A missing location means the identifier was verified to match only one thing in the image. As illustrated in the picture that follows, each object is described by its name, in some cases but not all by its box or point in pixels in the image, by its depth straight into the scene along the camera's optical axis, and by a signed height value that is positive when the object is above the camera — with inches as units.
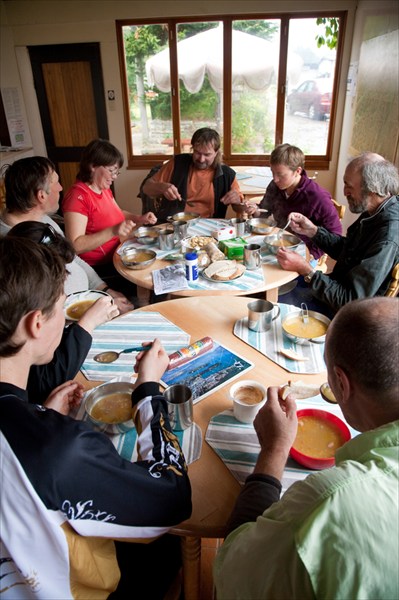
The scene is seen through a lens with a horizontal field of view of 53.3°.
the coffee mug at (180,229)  102.7 -28.0
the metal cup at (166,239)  96.0 -28.3
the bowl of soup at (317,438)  38.7 -31.4
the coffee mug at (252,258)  85.4 -29.2
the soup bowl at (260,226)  105.7 -29.2
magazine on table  50.6 -31.6
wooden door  199.9 +7.4
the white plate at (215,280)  80.8 -31.4
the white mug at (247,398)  43.9 -30.7
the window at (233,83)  190.1 +11.5
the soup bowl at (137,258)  87.6 -30.7
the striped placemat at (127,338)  55.3 -32.1
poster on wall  200.1 -0.2
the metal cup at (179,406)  42.9 -29.7
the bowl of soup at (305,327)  58.0 -30.6
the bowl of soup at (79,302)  71.3 -32.0
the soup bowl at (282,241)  96.4 -29.9
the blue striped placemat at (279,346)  53.4 -31.4
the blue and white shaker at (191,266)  80.1 -28.7
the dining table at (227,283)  77.5 -31.7
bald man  20.2 -20.6
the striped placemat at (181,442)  41.1 -32.1
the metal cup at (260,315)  60.8 -28.7
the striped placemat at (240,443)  38.9 -32.0
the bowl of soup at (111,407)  43.4 -31.0
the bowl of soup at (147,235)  101.9 -29.7
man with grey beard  71.4 -23.3
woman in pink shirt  99.6 -24.1
